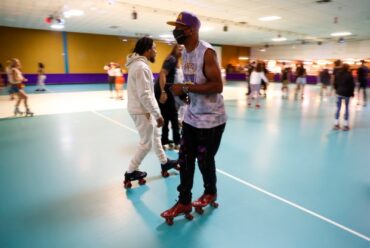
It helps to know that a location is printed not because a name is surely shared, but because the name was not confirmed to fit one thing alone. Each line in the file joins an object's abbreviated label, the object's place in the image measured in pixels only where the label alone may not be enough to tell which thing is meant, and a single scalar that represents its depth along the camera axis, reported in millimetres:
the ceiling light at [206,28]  14633
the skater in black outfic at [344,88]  5633
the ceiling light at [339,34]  17141
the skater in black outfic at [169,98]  3723
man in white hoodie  2602
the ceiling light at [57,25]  13303
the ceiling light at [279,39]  19462
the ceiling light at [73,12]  10773
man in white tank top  1997
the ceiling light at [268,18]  11638
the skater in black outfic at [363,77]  9752
